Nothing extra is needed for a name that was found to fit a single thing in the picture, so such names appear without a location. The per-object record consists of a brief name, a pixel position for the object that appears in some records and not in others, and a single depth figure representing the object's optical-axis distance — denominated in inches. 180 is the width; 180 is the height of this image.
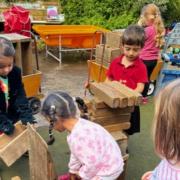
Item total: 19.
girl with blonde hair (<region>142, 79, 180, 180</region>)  35.7
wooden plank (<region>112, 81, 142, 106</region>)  64.5
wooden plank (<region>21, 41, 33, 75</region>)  109.6
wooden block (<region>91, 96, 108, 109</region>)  66.3
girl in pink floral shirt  52.6
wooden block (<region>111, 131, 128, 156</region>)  67.9
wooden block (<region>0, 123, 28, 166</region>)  69.6
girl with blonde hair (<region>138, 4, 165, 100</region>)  126.2
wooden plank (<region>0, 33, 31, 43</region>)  102.4
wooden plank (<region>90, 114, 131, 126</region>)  68.1
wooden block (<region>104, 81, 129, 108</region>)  63.2
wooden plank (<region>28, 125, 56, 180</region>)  54.3
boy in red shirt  74.8
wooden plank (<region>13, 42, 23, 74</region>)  103.1
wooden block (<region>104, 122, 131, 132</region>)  69.0
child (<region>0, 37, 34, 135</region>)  77.1
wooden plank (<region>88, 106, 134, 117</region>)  67.7
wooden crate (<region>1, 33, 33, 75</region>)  103.4
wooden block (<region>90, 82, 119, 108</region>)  62.7
